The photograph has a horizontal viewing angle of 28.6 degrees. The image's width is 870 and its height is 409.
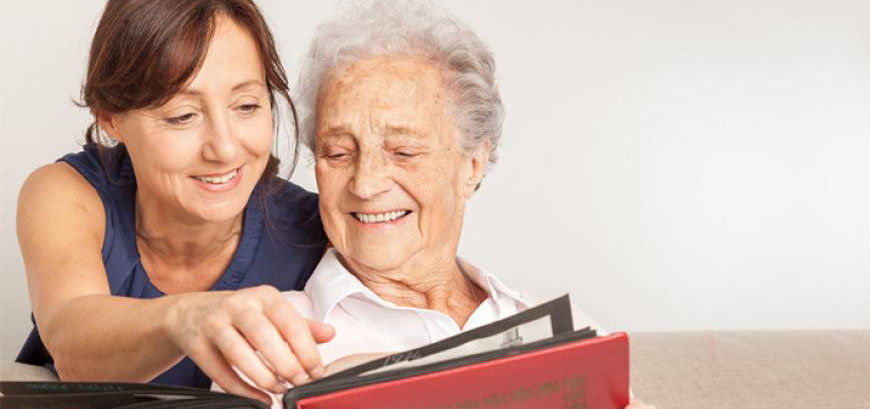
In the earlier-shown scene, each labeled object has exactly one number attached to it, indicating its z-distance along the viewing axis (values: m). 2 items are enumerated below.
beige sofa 1.83
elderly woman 1.61
